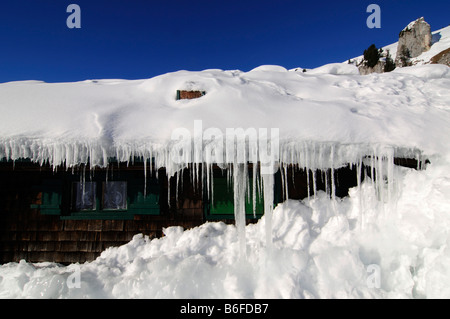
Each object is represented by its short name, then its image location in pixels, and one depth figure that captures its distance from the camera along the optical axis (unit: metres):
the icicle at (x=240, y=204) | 2.99
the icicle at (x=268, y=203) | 2.88
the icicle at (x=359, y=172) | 2.90
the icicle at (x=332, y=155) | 2.82
